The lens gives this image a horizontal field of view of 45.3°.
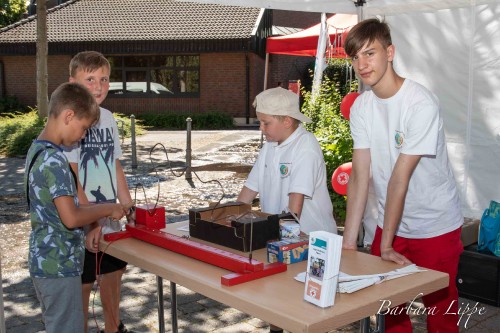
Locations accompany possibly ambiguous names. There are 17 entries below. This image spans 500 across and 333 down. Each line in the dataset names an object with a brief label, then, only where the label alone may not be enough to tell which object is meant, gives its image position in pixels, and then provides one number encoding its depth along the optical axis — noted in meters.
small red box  3.20
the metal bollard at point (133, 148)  12.70
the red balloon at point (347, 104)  6.54
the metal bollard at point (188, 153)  11.22
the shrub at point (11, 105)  26.28
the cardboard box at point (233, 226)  2.72
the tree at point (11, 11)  36.86
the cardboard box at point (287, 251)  2.56
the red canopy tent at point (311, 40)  10.62
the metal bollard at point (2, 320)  3.14
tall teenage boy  2.76
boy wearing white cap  3.18
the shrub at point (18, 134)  15.55
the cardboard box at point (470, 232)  5.20
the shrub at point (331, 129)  7.14
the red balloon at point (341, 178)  5.84
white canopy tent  5.24
